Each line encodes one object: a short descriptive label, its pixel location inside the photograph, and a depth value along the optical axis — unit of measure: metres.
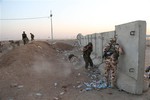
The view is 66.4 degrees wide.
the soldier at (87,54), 5.98
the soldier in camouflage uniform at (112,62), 4.02
